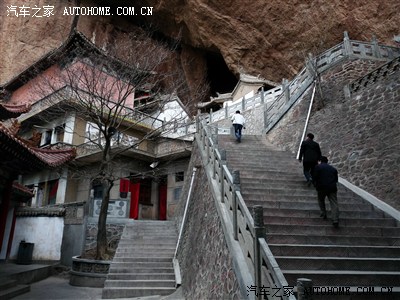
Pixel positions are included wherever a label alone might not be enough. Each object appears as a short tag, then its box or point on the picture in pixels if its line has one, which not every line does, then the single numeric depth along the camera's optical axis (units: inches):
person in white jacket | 494.9
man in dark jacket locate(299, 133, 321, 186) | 304.3
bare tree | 496.5
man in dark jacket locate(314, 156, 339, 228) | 228.7
